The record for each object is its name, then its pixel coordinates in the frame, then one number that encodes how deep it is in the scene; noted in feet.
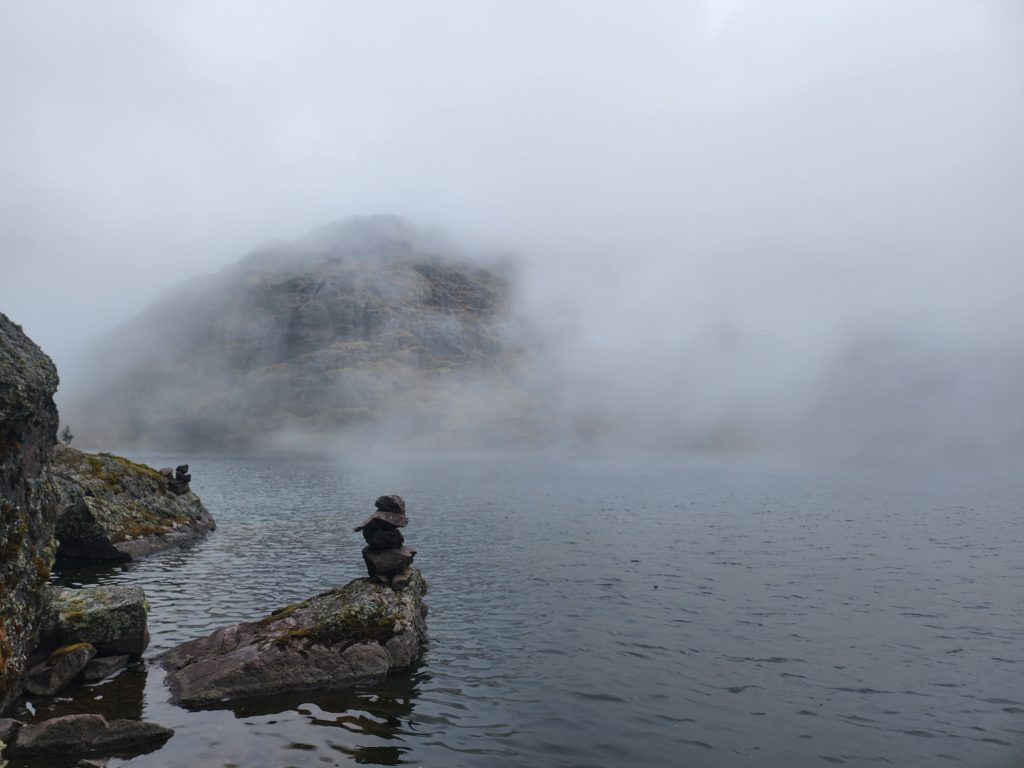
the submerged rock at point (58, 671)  61.21
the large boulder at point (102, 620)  68.69
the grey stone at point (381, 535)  88.33
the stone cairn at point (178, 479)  167.32
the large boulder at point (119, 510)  123.24
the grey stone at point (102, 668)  66.39
